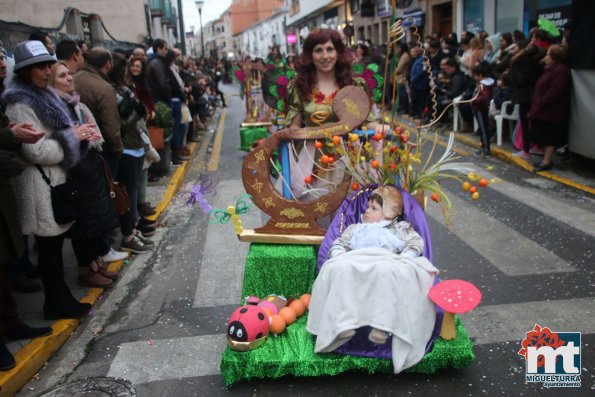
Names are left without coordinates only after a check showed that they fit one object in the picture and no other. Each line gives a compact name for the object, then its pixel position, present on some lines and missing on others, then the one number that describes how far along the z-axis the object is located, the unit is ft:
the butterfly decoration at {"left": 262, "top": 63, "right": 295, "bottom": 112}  15.56
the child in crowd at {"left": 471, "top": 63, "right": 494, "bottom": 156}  30.35
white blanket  9.99
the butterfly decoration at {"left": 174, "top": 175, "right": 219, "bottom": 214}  12.74
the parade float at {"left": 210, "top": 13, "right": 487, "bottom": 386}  10.53
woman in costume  13.83
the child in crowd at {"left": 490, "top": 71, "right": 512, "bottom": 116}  30.58
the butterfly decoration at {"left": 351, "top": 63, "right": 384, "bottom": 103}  15.16
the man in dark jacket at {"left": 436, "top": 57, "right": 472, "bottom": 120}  35.73
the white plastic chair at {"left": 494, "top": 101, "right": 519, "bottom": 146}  30.15
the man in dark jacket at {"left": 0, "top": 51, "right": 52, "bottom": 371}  11.04
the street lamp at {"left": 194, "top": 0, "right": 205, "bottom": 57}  107.39
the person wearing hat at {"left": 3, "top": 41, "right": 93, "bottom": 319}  12.19
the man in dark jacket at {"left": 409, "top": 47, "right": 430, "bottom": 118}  41.98
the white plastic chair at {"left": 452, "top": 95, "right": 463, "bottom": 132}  37.19
